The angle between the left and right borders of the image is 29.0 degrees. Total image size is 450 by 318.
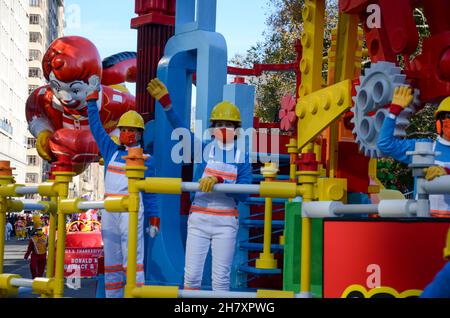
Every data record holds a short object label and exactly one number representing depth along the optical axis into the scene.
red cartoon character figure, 11.85
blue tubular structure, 8.89
